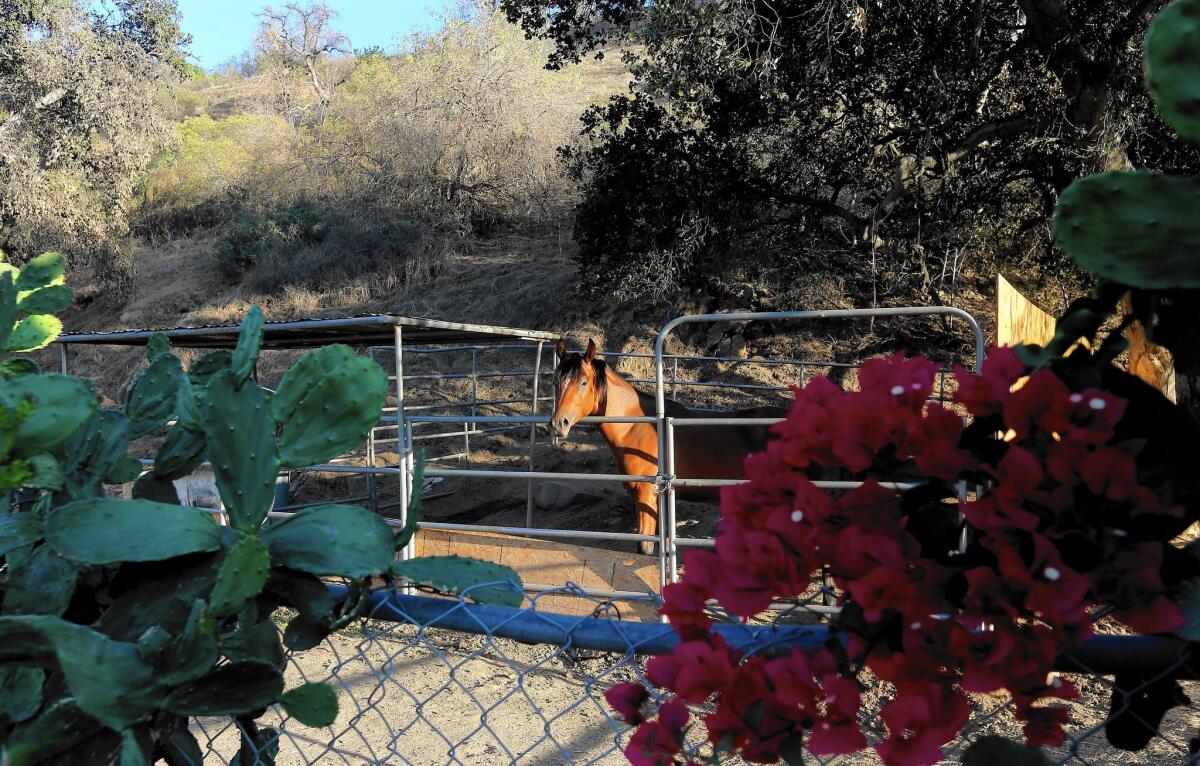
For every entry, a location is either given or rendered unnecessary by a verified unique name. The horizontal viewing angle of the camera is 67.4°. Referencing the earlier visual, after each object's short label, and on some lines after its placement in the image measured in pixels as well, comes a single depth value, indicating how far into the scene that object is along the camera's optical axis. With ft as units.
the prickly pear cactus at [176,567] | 3.38
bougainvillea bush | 2.34
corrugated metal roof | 18.40
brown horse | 21.04
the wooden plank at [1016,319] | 16.69
